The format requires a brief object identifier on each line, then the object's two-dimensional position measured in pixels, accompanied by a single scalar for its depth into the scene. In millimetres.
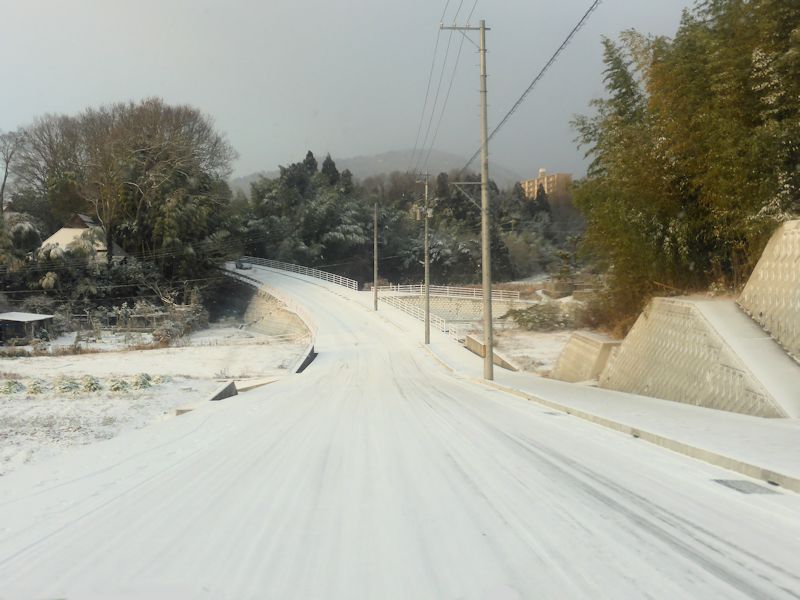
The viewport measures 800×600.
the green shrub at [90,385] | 15602
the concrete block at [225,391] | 13805
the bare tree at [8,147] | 66312
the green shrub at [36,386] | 15226
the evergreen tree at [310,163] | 97875
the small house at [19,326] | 37531
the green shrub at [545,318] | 37969
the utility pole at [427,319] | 32812
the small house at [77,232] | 56406
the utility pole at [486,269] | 17391
